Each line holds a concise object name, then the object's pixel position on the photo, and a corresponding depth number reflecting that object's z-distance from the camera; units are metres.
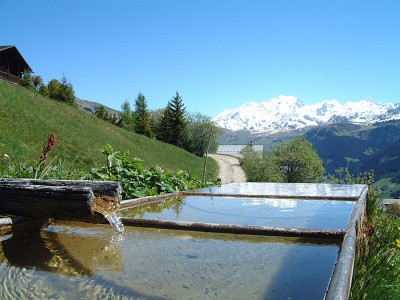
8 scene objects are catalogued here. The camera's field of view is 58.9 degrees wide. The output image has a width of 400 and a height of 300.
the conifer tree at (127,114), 55.57
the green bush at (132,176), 6.20
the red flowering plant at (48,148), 5.95
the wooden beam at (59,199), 2.63
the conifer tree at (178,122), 49.72
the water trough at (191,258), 2.00
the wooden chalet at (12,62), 40.84
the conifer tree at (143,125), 47.62
